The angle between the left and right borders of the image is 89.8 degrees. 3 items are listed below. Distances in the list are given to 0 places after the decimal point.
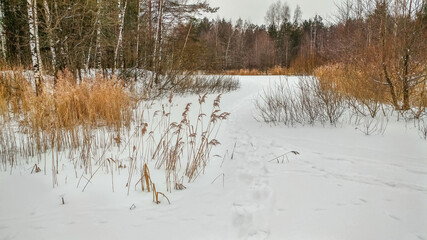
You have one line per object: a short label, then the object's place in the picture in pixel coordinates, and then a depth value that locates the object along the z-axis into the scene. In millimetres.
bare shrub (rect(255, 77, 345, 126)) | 4234
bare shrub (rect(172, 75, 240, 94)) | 8931
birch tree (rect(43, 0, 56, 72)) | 5016
